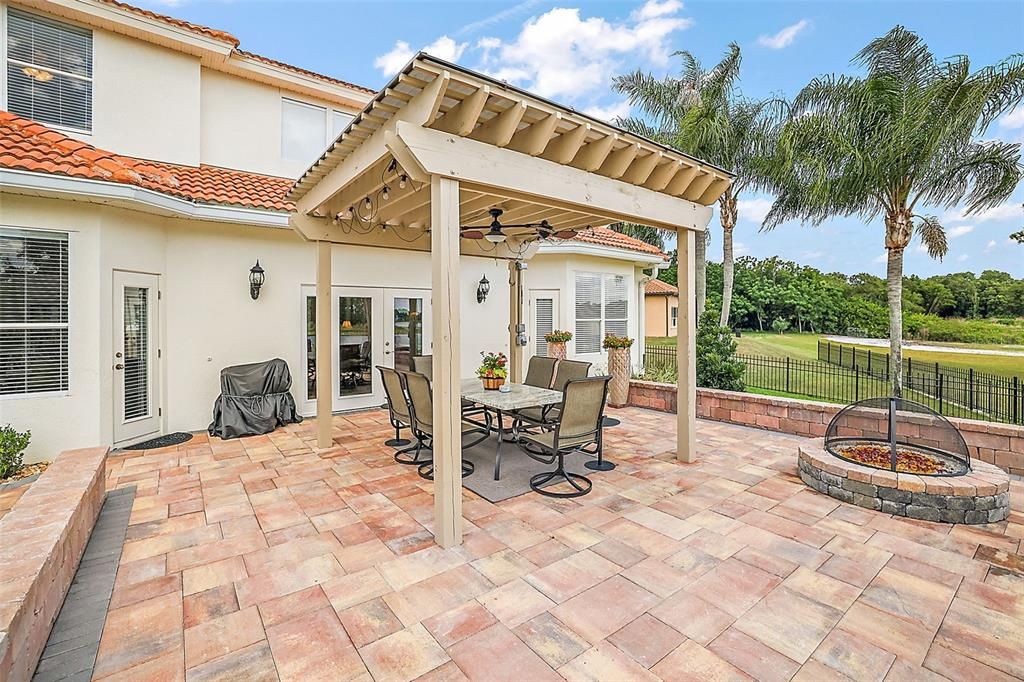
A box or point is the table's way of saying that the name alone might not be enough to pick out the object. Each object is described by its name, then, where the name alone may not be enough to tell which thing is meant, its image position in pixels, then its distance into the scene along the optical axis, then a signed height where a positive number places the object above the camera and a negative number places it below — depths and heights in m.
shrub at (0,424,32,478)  4.63 -1.16
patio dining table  4.77 -0.67
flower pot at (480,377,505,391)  5.59 -0.55
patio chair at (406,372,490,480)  4.46 -0.76
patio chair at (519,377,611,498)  4.16 -0.86
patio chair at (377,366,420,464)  5.15 -0.74
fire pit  3.64 -1.16
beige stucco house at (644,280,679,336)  25.58 +1.59
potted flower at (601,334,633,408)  8.45 -0.61
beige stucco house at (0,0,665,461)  5.16 +1.34
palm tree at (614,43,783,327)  12.69 +6.36
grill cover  6.34 -0.91
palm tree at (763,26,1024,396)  9.09 +4.19
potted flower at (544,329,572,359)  8.80 -0.08
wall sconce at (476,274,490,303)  9.13 +0.95
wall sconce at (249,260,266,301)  6.84 +0.87
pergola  3.19 +1.48
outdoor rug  4.35 -1.41
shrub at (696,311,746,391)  8.45 -0.47
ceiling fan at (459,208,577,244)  5.49 +1.46
